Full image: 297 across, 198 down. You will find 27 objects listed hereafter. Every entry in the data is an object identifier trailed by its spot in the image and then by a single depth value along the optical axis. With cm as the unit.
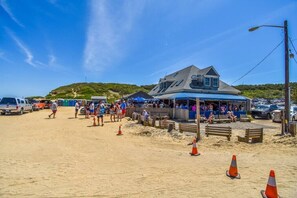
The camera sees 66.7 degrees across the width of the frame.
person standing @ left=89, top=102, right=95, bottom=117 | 2241
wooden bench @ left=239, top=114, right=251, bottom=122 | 2375
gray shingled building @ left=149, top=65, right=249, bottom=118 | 2691
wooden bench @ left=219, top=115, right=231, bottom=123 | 2266
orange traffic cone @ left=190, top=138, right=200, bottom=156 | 907
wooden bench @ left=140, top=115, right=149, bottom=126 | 1762
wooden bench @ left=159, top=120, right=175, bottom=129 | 1556
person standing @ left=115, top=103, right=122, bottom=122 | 2109
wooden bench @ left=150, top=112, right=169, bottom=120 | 2295
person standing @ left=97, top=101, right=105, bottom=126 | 1766
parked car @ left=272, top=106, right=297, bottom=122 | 2391
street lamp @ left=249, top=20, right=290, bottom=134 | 1374
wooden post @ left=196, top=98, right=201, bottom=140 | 1230
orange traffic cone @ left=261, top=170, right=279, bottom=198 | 476
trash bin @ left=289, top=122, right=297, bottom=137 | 1343
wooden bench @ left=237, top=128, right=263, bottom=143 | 1164
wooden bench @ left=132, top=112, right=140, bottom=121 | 2154
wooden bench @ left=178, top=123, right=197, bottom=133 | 1341
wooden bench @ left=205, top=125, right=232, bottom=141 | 1216
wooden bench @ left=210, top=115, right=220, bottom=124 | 2201
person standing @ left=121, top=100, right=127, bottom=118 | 2373
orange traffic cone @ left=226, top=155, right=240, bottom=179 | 630
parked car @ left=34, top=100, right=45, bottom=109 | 3683
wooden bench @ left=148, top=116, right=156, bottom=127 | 1691
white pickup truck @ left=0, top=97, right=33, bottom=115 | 2519
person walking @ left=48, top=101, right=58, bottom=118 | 2310
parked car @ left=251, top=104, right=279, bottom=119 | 2766
